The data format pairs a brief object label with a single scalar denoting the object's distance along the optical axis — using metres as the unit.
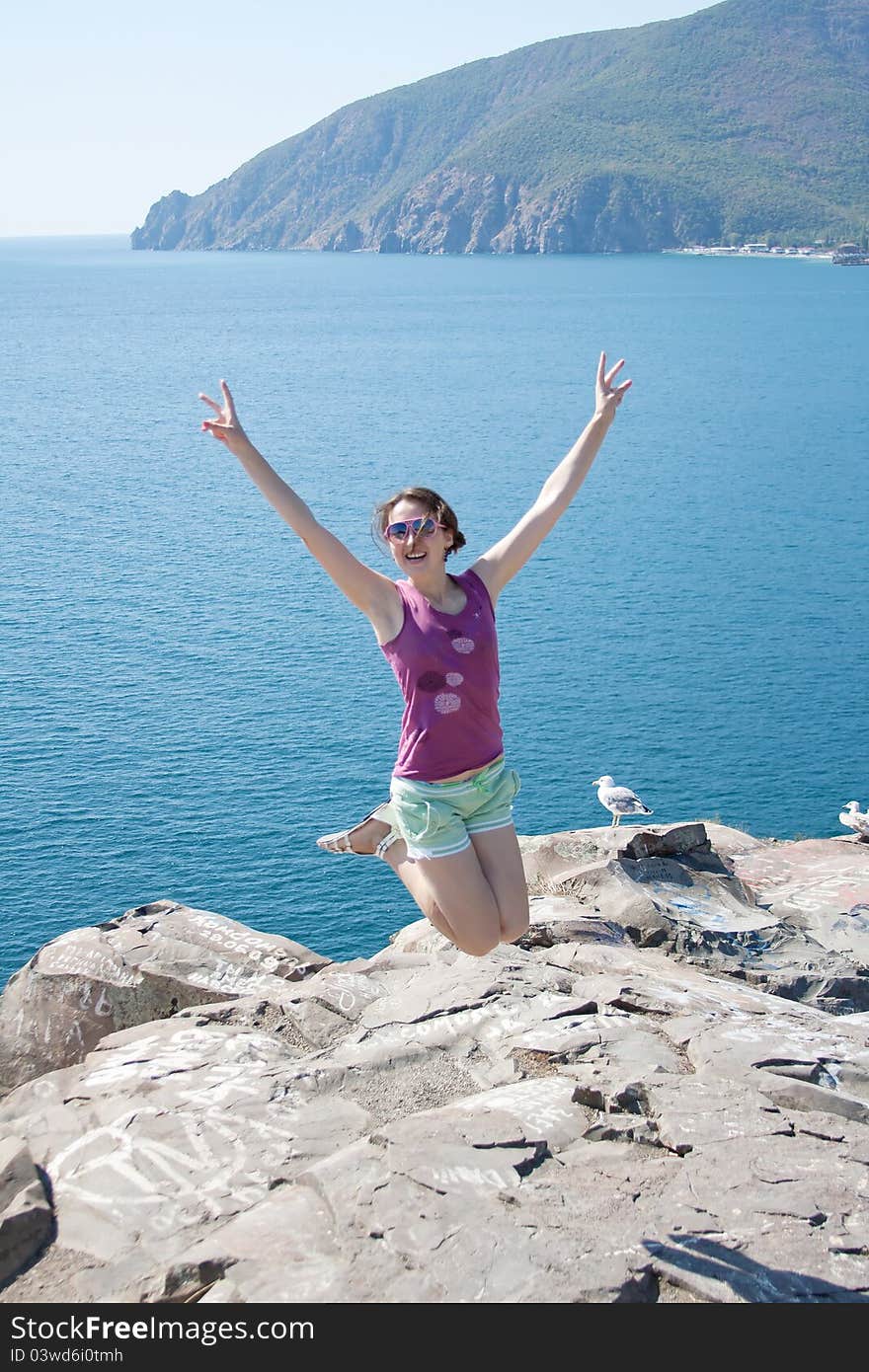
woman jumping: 9.31
